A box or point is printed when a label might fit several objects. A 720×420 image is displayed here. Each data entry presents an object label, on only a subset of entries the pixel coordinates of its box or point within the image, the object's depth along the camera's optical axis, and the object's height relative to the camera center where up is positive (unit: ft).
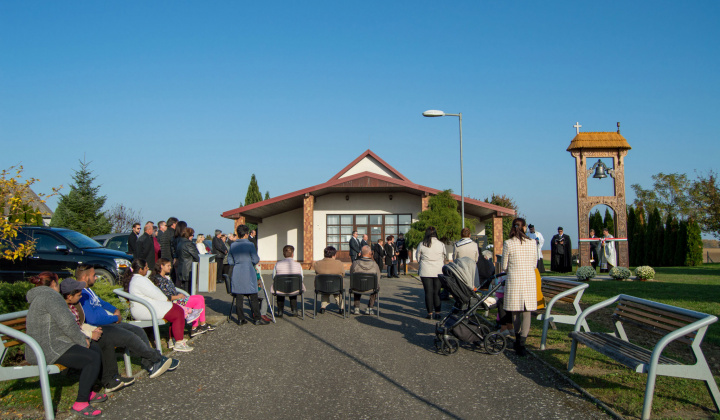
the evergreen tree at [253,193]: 216.13 +24.43
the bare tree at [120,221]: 136.03 +8.80
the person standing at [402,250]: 75.20 +0.62
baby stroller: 24.27 -3.50
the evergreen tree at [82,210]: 101.24 +8.75
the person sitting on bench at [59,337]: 16.55 -2.43
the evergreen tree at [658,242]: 110.52 +2.21
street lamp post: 65.98 +16.81
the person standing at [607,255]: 66.90 -0.20
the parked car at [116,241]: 60.34 +1.67
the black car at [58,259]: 43.68 -0.19
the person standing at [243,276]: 33.04 -1.22
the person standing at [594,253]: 76.79 +0.06
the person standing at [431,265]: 33.60 -0.64
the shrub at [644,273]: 53.83 -1.93
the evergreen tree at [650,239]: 112.57 +2.89
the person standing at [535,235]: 53.83 +1.85
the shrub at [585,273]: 52.75 -1.85
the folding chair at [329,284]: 34.96 -1.83
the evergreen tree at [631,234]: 118.48 +4.16
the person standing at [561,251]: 65.41 +0.31
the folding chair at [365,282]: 35.19 -1.73
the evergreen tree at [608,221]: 124.88 +7.39
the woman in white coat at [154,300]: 24.68 -1.98
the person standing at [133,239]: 39.73 +1.23
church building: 93.09 +7.34
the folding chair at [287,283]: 34.14 -1.72
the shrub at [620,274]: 54.54 -2.03
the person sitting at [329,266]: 35.88 -0.72
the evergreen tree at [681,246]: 102.53 +1.30
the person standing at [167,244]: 39.15 +0.84
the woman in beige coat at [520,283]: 23.52 -1.24
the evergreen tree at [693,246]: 101.09 +1.26
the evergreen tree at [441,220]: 75.82 +4.69
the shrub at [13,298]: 24.76 -1.87
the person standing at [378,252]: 68.85 +0.27
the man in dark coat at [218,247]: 54.29 +0.84
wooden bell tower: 76.48 +11.71
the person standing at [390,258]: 70.64 -0.43
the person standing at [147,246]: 37.47 +0.68
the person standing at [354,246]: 67.39 +1.08
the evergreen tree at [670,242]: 106.93 +2.13
